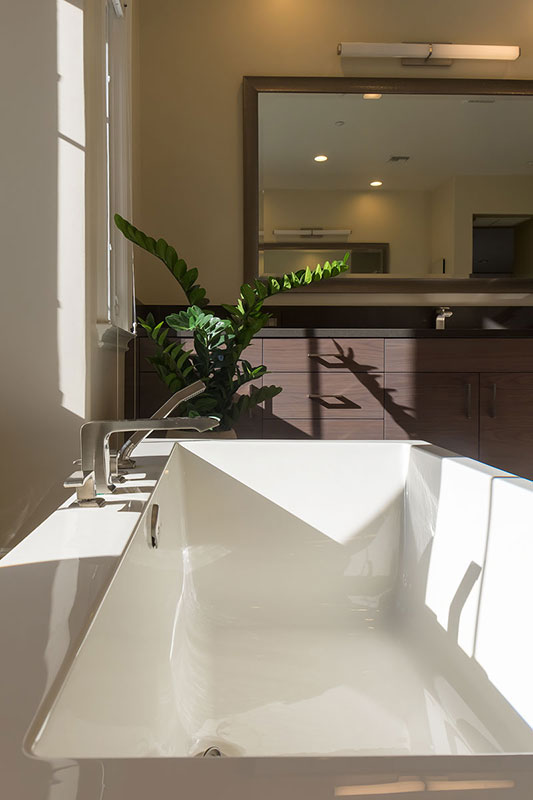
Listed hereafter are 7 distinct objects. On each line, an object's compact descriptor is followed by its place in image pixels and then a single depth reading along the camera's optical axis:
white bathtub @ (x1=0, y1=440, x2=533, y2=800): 0.32
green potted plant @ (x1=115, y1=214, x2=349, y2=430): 2.18
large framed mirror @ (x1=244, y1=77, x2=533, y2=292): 3.08
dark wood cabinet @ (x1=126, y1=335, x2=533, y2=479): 2.64
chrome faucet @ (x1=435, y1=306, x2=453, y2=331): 3.08
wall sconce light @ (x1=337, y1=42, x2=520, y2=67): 3.00
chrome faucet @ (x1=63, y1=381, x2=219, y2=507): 0.91
